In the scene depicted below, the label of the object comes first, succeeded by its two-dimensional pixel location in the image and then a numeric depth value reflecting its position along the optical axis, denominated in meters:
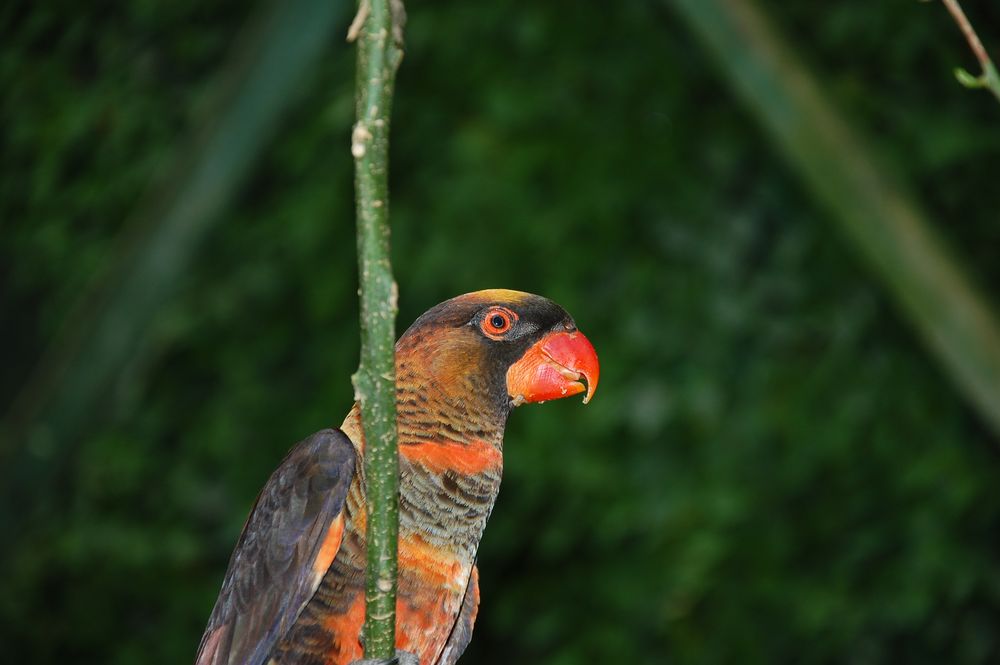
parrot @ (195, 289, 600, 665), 2.68
